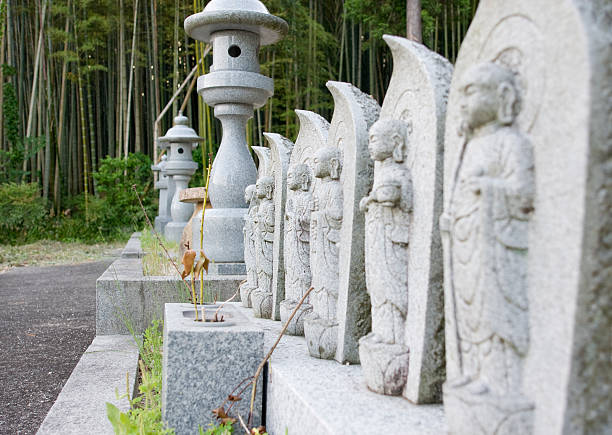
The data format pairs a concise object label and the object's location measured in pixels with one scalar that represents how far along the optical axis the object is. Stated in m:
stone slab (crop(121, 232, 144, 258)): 6.77
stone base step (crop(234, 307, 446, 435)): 1.78
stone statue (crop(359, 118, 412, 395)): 2.05
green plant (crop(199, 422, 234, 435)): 2.40
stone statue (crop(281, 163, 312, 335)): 3.04
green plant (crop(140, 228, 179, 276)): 5.21
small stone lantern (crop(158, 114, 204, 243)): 10.25
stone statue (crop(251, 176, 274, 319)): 3.62
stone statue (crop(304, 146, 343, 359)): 2.65
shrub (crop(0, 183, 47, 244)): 12.60
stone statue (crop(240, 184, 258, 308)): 3.95
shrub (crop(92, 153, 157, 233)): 13.43
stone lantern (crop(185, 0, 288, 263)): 5.43
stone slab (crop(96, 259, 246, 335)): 4.45
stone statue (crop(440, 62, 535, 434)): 1.46
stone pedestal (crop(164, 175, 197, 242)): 10.02
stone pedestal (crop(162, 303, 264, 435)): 2.48
